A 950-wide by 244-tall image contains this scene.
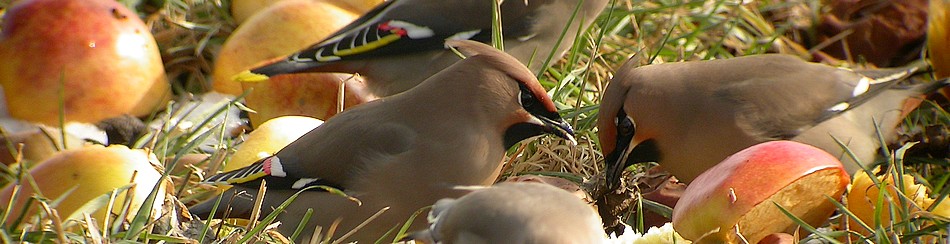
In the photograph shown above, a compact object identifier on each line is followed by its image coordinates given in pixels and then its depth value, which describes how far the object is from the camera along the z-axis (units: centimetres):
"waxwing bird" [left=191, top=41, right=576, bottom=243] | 568
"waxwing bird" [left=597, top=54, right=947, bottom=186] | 629
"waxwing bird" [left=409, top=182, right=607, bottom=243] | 345
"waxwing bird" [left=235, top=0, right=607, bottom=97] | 789
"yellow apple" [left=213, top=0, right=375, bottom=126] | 793
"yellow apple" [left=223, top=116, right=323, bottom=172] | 659
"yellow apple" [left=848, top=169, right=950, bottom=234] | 547
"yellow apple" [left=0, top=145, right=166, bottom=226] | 563
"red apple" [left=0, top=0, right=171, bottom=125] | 787
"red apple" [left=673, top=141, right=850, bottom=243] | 482
